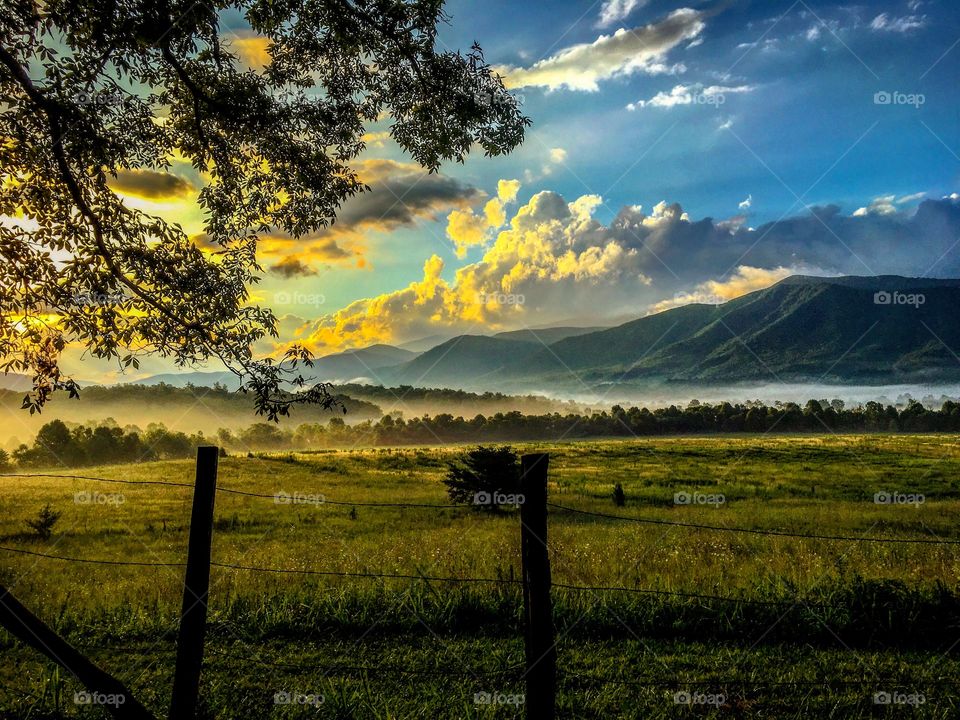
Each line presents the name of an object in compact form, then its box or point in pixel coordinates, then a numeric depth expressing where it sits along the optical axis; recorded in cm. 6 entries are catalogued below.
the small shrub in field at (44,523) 2147
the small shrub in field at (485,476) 2453
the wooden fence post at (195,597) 575
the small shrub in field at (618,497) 3078
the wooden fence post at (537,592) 529
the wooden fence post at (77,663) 449
